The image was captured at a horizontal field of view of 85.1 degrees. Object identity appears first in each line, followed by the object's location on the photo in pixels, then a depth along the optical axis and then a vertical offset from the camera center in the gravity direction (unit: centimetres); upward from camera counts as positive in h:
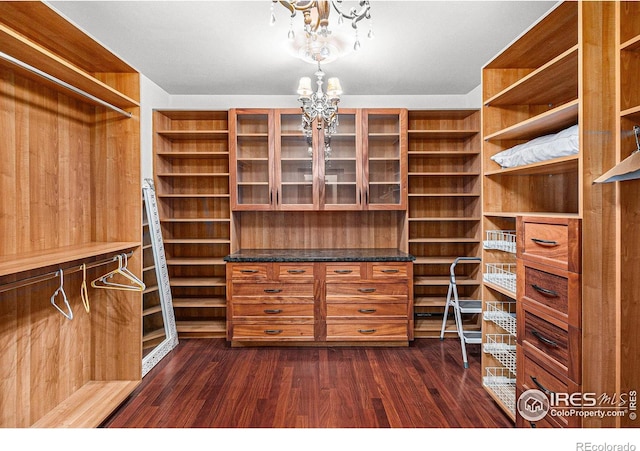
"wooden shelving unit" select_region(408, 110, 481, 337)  363 +19
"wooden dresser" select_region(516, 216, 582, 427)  148 -41
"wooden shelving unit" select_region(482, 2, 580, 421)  211 +21
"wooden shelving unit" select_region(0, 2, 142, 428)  172 +3
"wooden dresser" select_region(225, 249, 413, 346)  317 -69
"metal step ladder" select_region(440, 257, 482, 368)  283 -72
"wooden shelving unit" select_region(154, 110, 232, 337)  364 +14
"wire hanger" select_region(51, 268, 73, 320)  176 -29
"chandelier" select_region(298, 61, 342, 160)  241 +85
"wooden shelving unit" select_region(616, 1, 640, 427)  144 +10
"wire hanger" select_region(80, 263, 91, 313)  192 -37
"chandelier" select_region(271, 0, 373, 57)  144 +91
